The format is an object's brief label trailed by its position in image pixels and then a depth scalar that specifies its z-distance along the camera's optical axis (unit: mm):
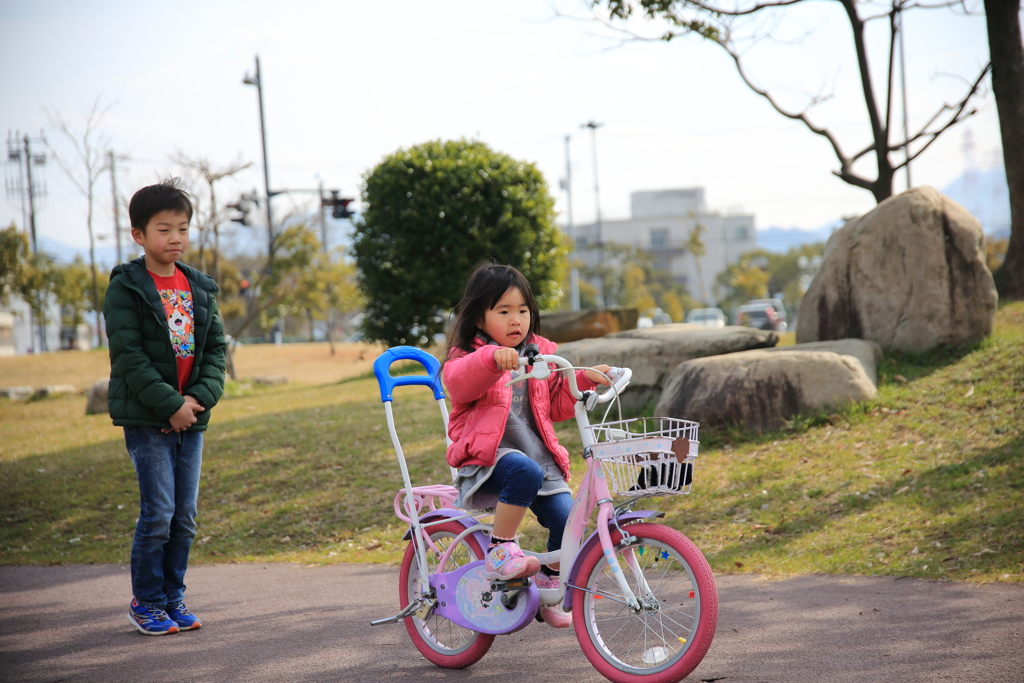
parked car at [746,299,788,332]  38038
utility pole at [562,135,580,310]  47950
